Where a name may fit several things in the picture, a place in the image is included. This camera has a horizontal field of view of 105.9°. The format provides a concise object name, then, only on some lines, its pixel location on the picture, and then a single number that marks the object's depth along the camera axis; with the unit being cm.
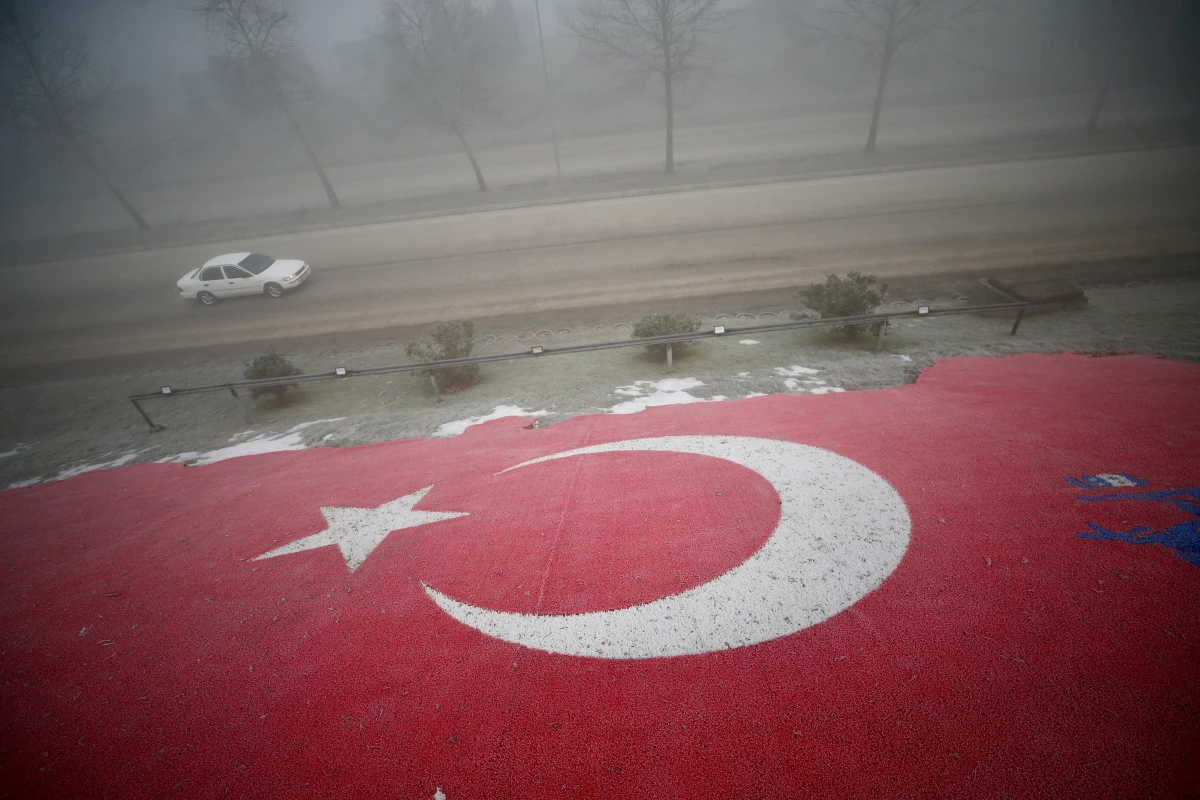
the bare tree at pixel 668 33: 2267
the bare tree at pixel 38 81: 2405
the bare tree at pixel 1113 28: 2277
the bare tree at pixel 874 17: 4134
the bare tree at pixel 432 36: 2402
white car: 1606
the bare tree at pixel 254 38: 2273
